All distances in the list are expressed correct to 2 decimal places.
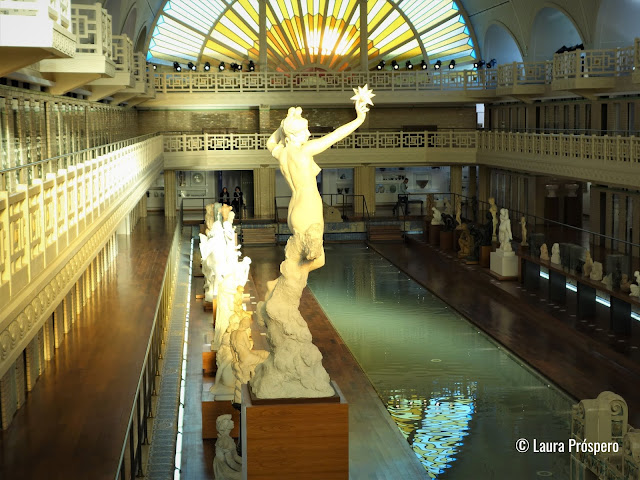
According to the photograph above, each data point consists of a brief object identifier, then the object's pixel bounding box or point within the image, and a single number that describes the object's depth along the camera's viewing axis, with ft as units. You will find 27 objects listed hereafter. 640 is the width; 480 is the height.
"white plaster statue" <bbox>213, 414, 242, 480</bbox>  30.66
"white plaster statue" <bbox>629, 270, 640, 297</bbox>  59.41
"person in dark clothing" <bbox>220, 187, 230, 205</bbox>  122.08
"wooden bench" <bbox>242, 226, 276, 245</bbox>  110.83
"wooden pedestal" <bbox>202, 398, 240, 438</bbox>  38.68
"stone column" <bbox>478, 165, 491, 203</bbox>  126.11
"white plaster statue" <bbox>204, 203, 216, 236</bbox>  86.25
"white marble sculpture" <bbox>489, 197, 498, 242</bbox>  90.63
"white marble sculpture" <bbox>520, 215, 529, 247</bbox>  81.48
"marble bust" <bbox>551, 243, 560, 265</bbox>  74.08
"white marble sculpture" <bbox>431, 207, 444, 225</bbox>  106.83
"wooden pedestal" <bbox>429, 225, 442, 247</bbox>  106.42
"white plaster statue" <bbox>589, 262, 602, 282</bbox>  65.62
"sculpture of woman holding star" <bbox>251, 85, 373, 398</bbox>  27.27
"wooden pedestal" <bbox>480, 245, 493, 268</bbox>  89.20
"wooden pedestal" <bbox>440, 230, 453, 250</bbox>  101.96
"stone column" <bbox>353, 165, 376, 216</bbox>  122.01
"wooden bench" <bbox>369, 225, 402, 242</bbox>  111.96
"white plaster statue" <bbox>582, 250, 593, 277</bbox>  67.31
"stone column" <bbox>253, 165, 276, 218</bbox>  119.85
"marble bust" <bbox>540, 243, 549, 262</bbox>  76.07
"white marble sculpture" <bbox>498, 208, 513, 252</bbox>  83.30
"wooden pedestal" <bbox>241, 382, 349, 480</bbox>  26.32
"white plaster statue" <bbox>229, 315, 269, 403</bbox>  36.40
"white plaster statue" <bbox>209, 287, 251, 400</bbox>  41.04
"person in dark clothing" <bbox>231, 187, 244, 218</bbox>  120.75
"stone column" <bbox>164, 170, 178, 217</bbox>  116.26
